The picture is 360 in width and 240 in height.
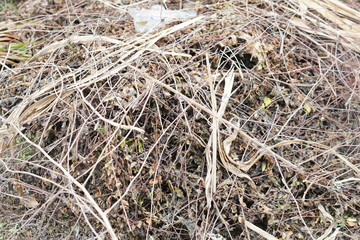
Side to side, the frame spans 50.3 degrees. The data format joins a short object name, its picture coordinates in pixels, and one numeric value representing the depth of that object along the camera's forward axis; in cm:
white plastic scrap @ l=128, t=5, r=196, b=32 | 252
